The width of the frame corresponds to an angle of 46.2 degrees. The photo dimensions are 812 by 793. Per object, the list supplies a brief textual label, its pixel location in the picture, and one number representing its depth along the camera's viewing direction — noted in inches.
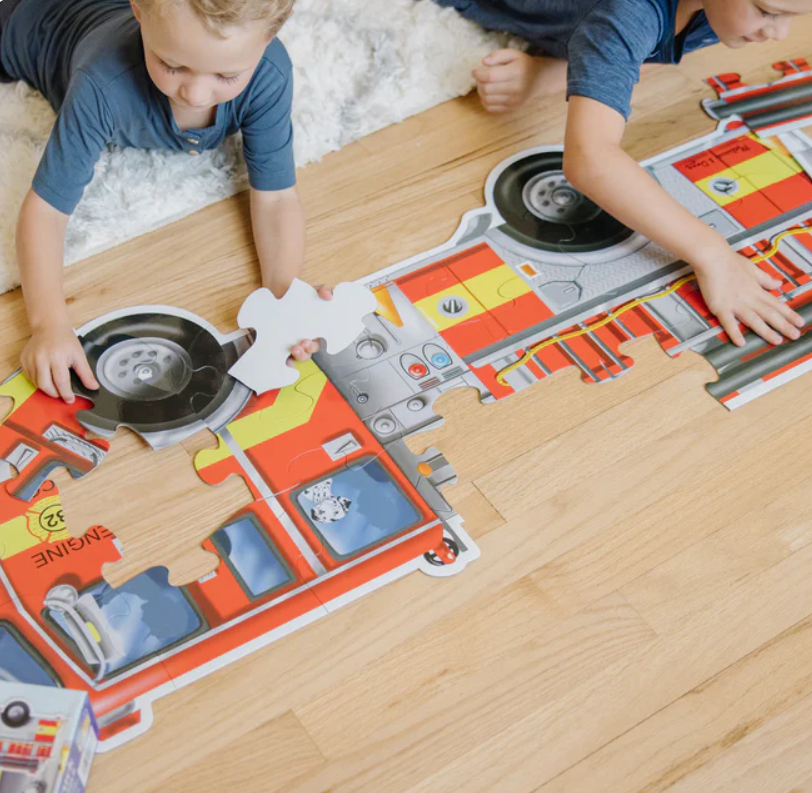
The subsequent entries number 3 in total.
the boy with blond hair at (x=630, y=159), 45.8
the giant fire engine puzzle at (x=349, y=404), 35.5
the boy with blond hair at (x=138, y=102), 36.1
